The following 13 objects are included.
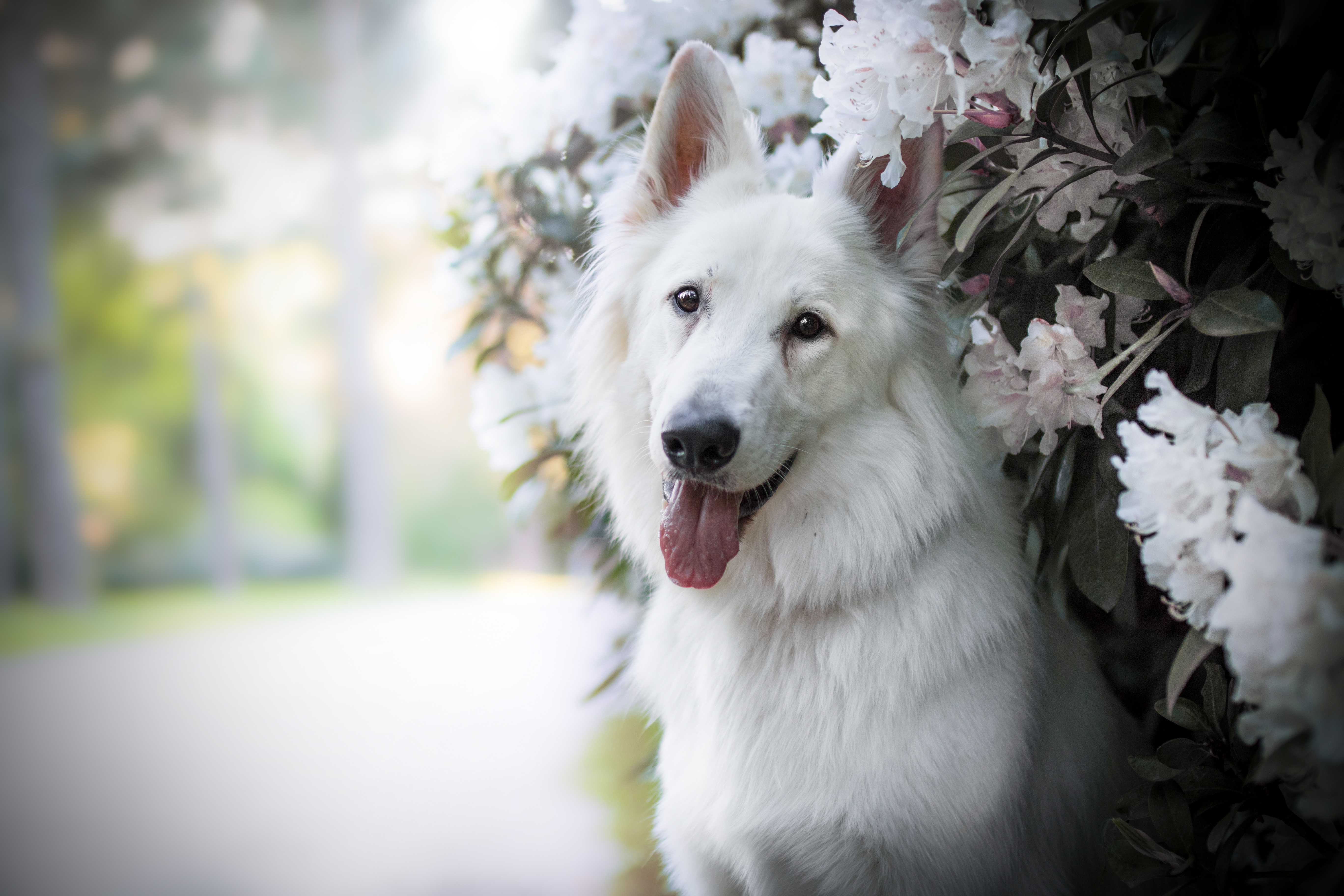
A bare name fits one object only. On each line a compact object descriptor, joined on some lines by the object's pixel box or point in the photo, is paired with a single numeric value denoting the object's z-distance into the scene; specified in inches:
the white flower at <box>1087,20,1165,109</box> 41.5
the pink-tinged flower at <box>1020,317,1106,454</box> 43.2
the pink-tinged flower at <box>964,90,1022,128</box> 43.8
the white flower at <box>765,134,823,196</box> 61.6
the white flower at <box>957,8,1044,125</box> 39.8
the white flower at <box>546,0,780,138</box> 64.2
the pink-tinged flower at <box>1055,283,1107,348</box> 44.2
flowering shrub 32.4
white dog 43.6
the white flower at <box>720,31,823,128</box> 62.7
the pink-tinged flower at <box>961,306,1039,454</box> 45.1
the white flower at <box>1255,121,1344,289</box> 34.4
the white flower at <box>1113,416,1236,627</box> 33.6
